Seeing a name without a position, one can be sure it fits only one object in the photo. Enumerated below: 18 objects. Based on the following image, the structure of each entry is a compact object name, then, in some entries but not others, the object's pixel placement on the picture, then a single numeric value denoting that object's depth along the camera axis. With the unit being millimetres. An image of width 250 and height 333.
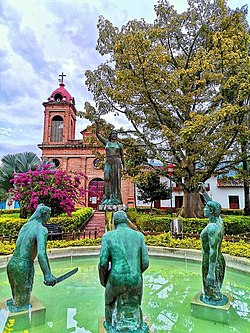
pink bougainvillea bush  11473
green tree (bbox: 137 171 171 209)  23312
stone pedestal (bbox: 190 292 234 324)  3473
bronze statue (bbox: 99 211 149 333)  2592
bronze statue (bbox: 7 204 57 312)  3379
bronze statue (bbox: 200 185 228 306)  3620
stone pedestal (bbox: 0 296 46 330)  3223
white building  27047
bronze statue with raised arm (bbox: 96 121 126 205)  7227
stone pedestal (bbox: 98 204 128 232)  6930
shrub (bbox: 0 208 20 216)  19247
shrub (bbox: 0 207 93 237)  9914
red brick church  26766
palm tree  14773
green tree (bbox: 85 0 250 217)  10781
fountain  3287
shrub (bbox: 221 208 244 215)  20414
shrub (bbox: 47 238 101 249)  7358
